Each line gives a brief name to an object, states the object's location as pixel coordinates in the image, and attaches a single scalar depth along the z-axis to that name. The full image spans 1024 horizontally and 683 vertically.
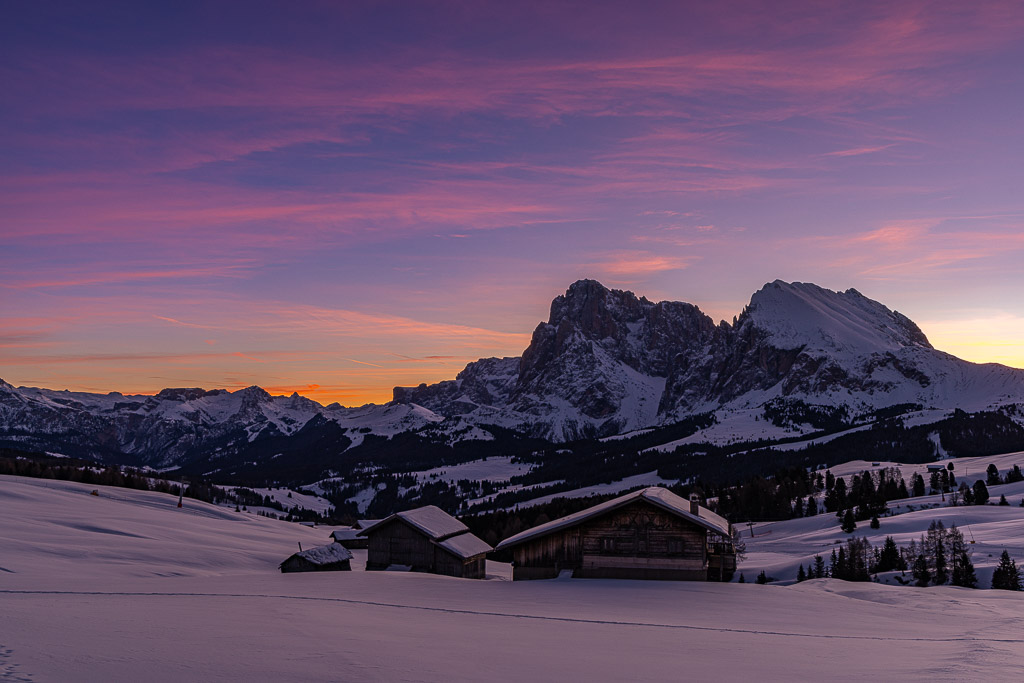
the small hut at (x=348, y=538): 94.25
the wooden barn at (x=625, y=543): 41.72
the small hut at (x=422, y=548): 55.47
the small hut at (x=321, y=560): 54.09
